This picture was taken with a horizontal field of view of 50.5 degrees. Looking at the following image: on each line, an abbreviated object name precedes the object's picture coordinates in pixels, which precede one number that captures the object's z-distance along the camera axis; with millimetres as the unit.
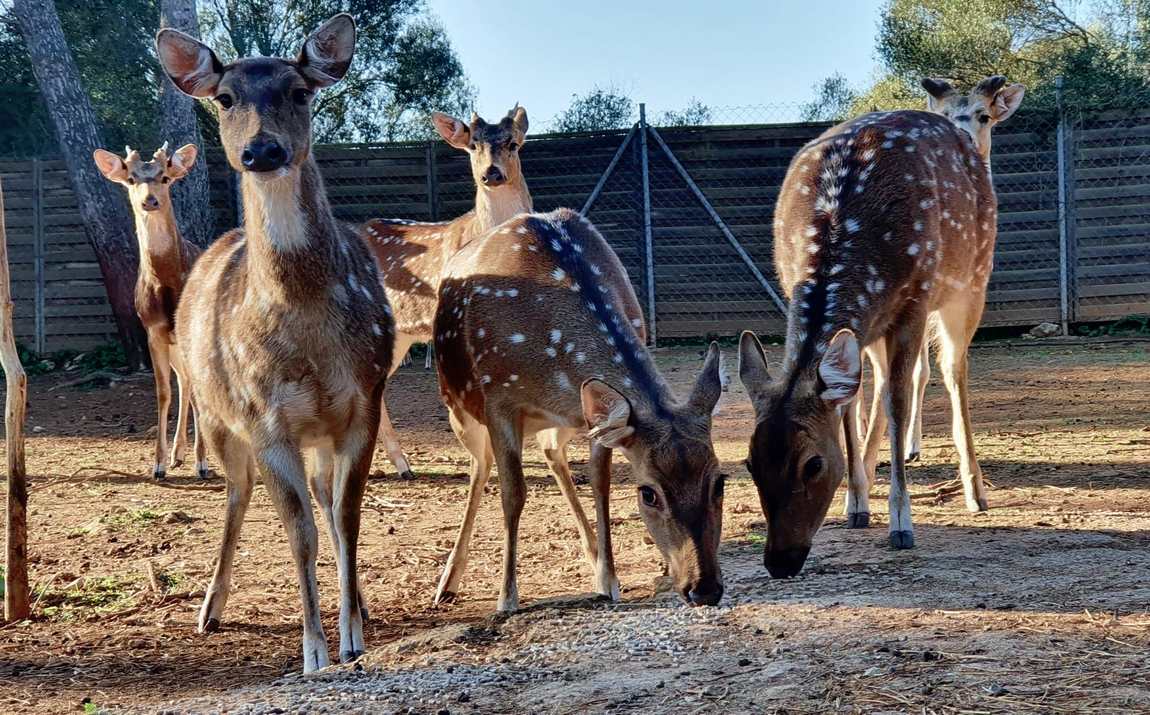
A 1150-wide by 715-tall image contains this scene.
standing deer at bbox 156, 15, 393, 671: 4684
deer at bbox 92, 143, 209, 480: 9914
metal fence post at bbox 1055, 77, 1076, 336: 14383
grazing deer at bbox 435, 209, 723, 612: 4516
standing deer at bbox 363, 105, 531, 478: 9258
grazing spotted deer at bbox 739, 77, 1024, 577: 4902
